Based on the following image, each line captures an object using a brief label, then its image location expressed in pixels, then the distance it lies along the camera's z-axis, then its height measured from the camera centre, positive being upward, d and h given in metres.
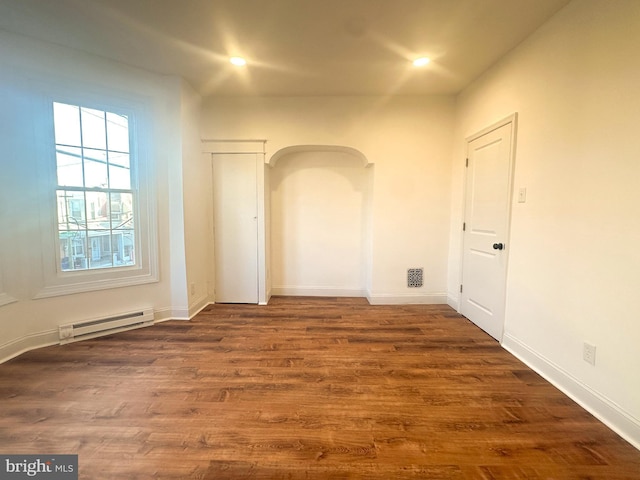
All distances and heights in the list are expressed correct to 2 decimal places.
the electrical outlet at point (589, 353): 1.68 -0.87
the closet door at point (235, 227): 3.52 -0.18
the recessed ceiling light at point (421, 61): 2.57 +1.51
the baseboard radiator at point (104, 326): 2.50 -1.13
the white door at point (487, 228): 2.51 -0.12
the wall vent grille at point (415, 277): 3.60 -0.83
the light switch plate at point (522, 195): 2.27 +0.18
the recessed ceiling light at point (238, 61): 2.58 +1.50
